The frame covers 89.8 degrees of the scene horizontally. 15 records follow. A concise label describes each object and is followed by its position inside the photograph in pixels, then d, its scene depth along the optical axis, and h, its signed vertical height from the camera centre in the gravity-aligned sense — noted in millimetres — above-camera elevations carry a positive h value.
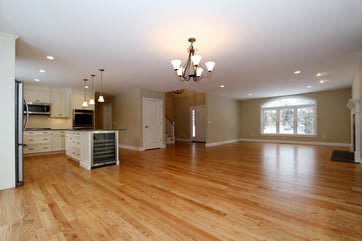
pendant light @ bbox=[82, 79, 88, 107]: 5982 +1332
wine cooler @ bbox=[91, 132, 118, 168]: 4395 -672
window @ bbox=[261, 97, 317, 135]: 8781 +278
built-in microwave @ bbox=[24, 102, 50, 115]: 6218 +497
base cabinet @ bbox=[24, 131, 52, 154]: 5926 -636
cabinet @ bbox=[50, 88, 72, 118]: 6754 +761
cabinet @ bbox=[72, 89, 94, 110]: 6965 +917
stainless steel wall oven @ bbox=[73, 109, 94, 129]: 6910 +131
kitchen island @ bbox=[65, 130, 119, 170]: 4305 -645
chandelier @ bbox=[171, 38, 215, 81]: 2976 +1001
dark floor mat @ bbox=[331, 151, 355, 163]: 5051 -1041
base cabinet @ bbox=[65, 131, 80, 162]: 4992 -654
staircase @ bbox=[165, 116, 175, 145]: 9891 -493
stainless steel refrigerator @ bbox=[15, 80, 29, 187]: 3057 -126
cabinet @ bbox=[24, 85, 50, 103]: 6270 +1011
